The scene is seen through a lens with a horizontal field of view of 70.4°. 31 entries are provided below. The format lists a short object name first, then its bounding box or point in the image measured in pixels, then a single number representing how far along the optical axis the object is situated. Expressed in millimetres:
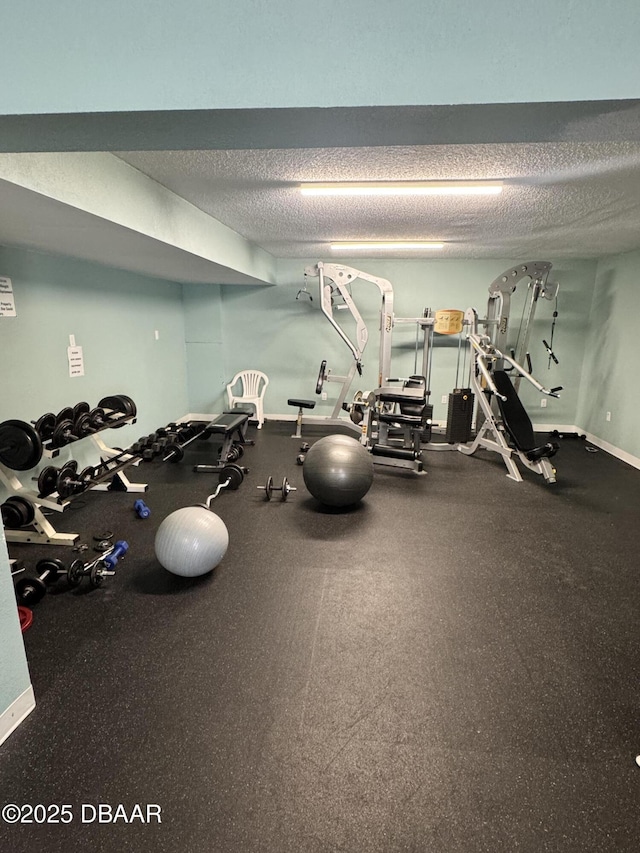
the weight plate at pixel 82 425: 3066
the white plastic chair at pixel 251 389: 5688
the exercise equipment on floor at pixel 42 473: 2580
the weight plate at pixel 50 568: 2293
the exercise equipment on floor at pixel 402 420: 4047
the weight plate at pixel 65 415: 2974
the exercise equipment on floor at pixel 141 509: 3148
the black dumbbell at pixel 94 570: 2293
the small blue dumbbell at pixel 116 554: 2453
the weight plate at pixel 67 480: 2742
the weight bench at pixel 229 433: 4212
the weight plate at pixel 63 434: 2824
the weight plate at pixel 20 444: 2562
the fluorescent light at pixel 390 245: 4277
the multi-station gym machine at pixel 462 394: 4113
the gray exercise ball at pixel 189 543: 2293
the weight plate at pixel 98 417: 3232
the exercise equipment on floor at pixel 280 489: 3463
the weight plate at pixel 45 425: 2838
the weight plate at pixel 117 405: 3629
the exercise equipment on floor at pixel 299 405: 5137
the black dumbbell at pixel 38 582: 2125
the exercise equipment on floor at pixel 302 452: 4332
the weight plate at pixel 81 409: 3137
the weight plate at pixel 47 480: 2689
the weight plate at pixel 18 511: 2650
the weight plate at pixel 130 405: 3664
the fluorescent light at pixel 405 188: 2412
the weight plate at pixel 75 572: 2283
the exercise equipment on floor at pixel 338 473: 3146
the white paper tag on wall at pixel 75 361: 3518
